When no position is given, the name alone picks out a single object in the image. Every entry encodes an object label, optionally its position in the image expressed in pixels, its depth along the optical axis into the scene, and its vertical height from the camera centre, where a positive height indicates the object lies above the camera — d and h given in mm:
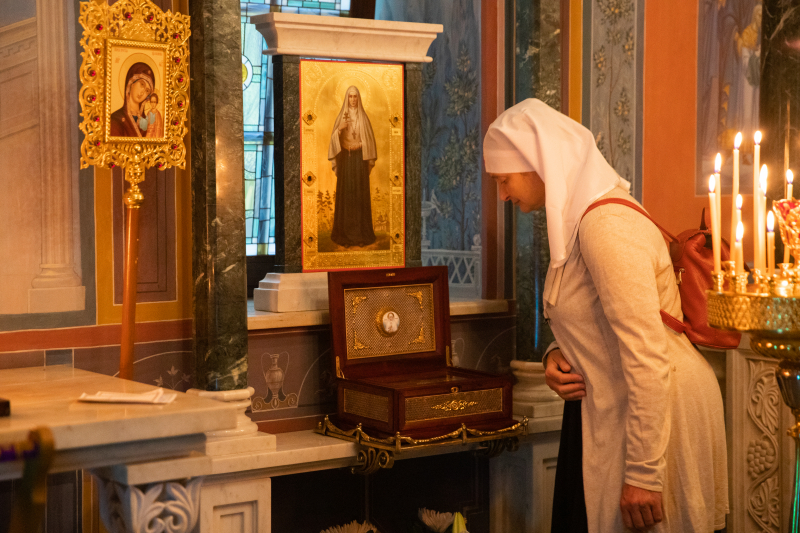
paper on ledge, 2693 -469
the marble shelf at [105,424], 2404 -506
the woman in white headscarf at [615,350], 2596 -343
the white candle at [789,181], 1811 +102
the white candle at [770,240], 1682 -14
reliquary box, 3670 -565
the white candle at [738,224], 1642 +17
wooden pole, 3352 -115
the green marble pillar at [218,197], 3557 +152
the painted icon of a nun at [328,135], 4258 +430
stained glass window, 4852 +512
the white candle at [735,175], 1688 +111
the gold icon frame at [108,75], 3258 +574
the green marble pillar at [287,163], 4176 +325
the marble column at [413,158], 4531 +376
